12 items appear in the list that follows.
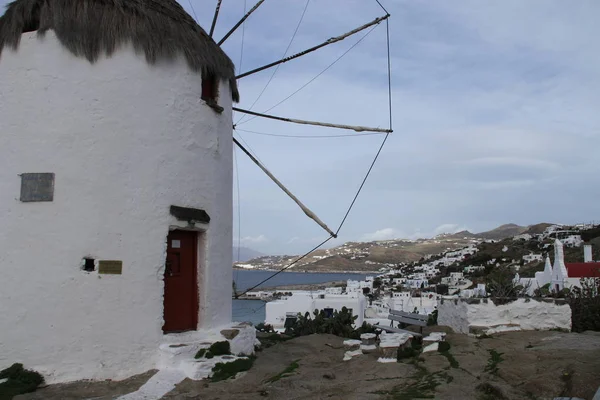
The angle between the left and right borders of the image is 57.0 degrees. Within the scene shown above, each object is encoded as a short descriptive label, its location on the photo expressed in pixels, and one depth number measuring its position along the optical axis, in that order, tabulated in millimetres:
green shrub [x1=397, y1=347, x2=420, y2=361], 8797
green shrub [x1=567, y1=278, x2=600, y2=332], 11406
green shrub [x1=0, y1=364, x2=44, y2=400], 7055
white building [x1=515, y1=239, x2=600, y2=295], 29422
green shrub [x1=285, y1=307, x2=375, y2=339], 12734
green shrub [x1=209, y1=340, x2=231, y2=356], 8422
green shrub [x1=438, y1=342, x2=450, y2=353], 9180
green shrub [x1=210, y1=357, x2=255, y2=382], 7816
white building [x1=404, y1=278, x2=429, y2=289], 69794
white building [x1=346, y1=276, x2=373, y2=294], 54375
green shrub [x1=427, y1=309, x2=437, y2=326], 13050
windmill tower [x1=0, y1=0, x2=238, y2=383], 7785
